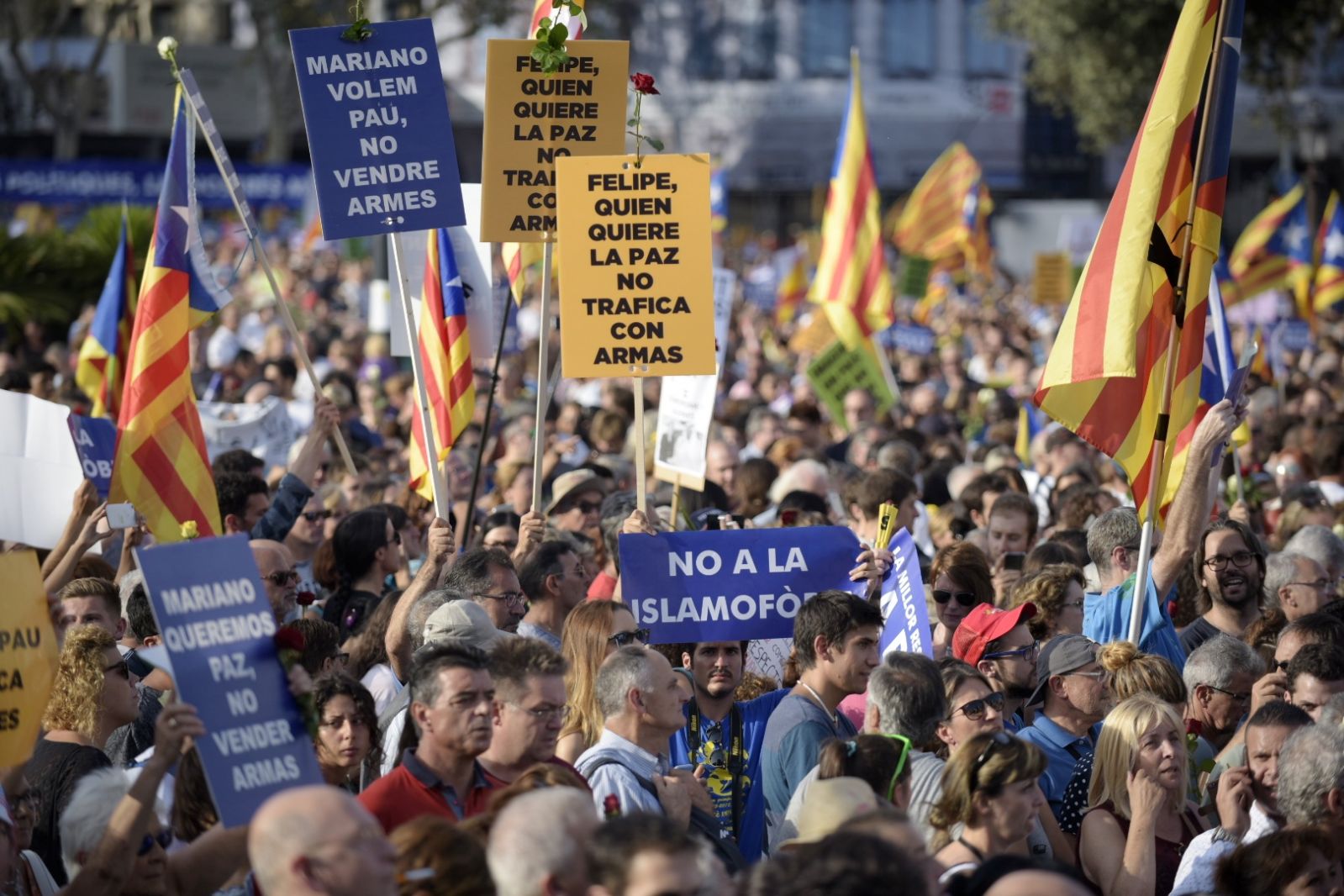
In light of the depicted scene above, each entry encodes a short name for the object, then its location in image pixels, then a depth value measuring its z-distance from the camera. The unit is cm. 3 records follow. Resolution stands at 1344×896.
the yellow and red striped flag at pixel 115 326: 2580
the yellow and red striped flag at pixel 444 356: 1827
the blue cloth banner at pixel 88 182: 6200
